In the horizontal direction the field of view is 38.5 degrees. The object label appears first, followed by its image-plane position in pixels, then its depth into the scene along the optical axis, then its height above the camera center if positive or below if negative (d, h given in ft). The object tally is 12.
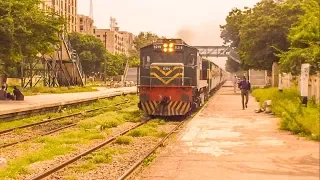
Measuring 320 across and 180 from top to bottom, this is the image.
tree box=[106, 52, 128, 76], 313.73 +7.79
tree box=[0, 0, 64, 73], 72.84 +7.85
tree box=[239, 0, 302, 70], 116.67 +12.22
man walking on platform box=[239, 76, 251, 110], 81.00 -1.91
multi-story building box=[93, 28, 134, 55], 512.63 +43.69
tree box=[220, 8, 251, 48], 182.74 +20.96
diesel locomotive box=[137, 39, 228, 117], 65.16 -0.18
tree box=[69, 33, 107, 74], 300.91 +18.25
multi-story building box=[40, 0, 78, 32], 413.69 +65.91
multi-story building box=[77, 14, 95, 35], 495.41 +57.31
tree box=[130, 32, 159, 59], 323.98 +26.56
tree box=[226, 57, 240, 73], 311.70 +7.70
